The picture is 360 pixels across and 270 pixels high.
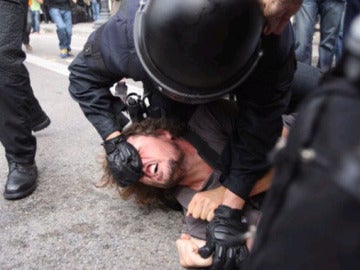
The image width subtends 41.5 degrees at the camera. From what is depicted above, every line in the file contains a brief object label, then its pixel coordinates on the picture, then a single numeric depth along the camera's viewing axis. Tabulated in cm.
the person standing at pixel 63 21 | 665
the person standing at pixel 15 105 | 191
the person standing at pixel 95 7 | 1212
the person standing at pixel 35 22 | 1114
